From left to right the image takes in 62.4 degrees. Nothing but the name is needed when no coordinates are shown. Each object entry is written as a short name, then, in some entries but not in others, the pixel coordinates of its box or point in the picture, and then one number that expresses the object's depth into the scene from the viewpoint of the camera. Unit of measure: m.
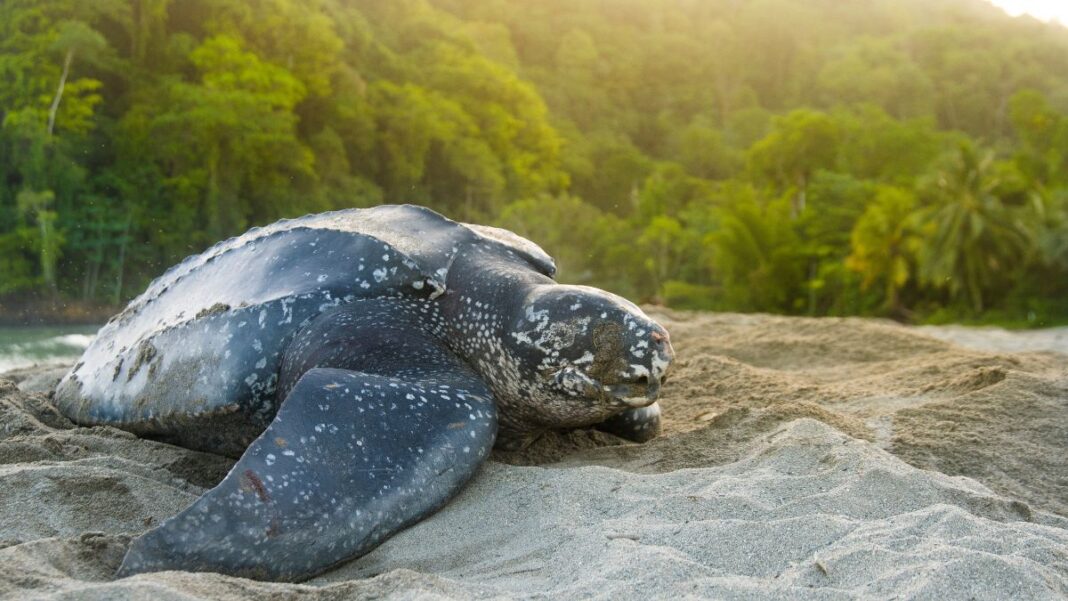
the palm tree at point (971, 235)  29.00
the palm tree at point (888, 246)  31.52
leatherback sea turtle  2.03
